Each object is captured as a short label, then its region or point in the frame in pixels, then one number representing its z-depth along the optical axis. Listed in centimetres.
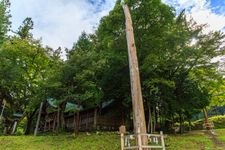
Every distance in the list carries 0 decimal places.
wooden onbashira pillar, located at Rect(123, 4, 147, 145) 527
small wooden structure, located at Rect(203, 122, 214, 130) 1187
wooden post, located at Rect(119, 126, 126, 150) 531
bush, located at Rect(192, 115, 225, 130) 1367
